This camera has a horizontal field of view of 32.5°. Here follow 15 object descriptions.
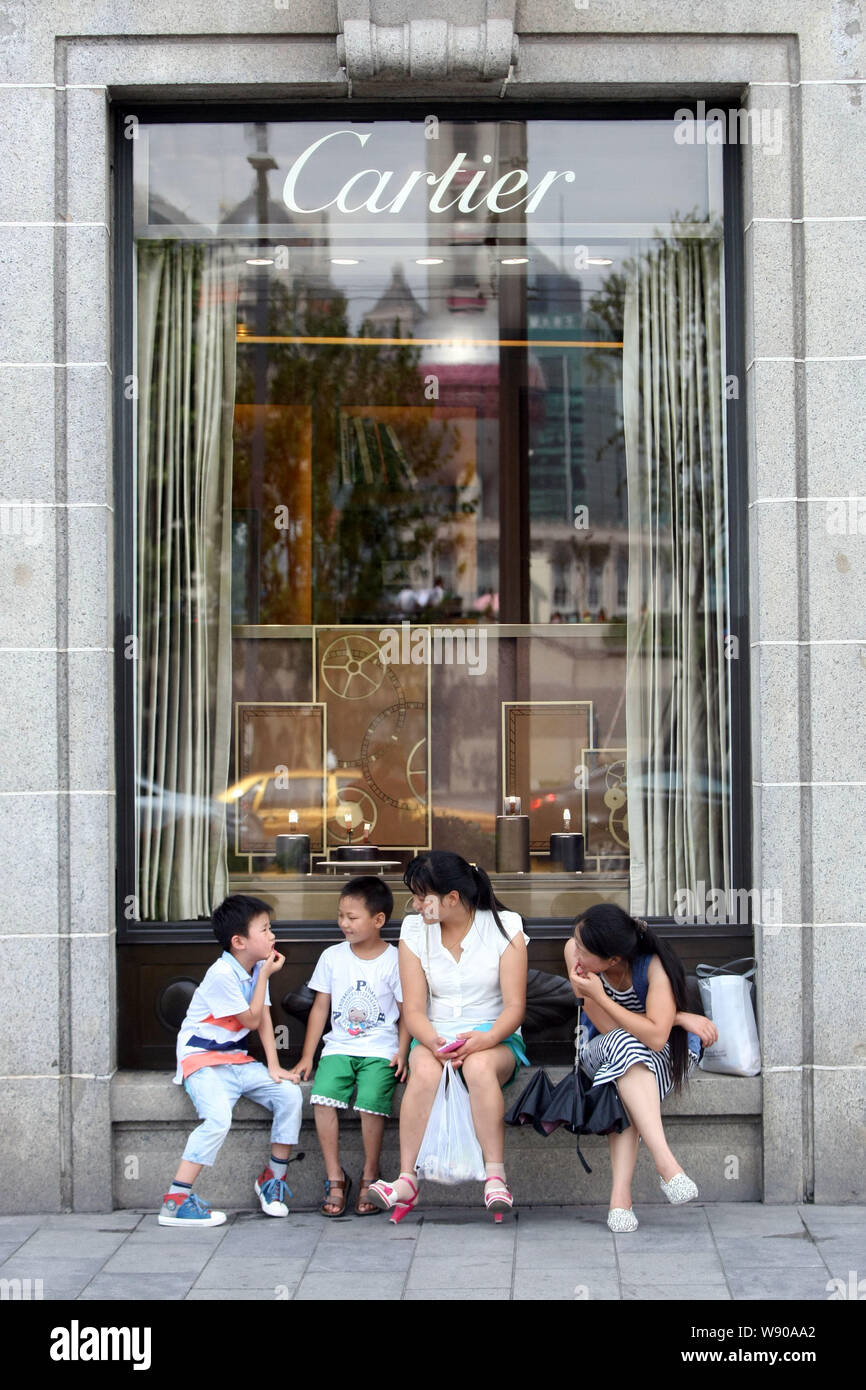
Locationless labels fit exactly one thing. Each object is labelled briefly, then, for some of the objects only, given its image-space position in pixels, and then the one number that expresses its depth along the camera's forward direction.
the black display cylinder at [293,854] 6.85
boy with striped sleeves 5.93
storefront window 6.66
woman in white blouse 5.72
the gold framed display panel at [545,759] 6.96
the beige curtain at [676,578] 6.64
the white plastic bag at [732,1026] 6.16
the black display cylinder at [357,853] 6.93
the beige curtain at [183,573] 6.60
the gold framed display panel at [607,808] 6.82
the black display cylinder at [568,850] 6.85
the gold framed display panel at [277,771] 6.86
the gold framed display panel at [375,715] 7.11
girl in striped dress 5.71
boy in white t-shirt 5.99
